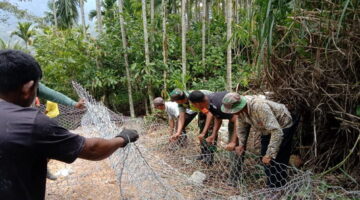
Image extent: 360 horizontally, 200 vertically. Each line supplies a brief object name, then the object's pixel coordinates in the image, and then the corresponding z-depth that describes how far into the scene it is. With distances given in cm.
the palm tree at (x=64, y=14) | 1912
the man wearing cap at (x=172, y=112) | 382
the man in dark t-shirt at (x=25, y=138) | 95
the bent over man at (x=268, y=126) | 243
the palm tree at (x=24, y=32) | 1745
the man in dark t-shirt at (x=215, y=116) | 292
